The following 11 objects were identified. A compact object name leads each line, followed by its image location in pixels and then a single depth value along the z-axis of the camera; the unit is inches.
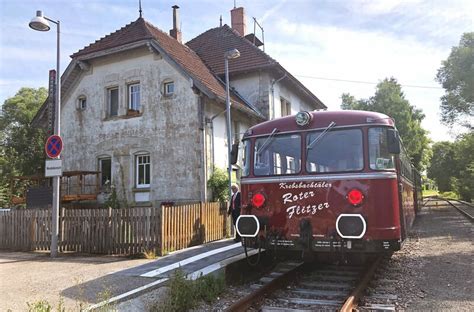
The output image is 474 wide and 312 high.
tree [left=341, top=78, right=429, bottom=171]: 1476.4
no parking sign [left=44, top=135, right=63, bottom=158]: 434.3
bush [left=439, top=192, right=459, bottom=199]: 2477.2
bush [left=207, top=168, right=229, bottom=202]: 674.8
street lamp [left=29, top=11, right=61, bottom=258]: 427.2
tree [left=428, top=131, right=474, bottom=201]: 1165.2
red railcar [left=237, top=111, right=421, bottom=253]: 259.1
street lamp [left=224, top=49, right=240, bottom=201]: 535.5
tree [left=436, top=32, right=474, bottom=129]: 807.9
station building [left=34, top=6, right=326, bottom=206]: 680.4
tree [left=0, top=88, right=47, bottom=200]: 1095.0
